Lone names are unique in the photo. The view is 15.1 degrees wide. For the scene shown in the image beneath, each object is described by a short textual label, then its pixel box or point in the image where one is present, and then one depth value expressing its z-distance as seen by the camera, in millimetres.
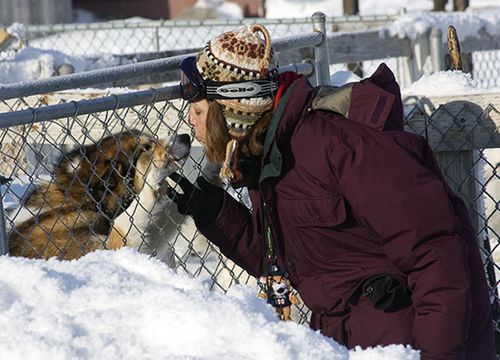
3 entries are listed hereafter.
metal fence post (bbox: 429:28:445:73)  15711
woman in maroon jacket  4556
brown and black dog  7698
